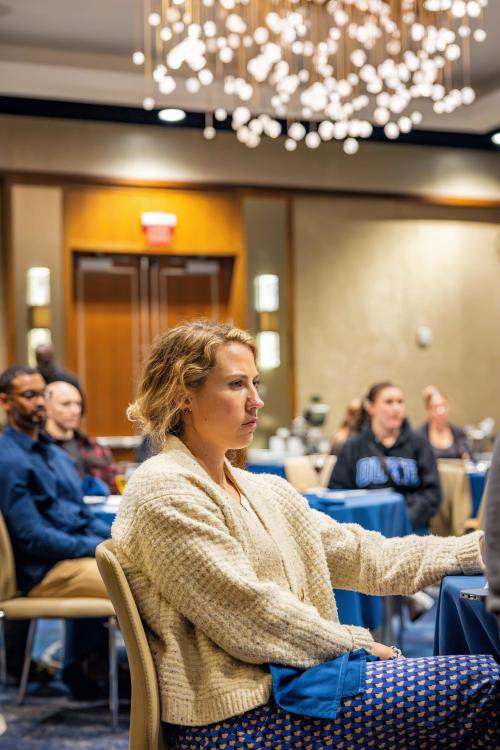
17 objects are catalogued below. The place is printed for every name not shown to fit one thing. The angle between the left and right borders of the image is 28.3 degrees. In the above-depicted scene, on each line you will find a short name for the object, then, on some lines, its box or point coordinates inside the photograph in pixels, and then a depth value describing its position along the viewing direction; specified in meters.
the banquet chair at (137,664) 1.92
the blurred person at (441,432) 7.45
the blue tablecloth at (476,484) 6.23
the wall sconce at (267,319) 9.65
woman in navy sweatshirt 5.45
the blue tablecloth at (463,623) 2.16
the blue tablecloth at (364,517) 4.10
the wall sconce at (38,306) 8.79
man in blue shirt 4.06
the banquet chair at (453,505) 5.90
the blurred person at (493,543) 1.52
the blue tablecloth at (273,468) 6.69
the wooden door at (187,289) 9.55
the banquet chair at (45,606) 3.97
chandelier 6.38
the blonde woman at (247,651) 1.87
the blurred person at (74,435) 5.26
